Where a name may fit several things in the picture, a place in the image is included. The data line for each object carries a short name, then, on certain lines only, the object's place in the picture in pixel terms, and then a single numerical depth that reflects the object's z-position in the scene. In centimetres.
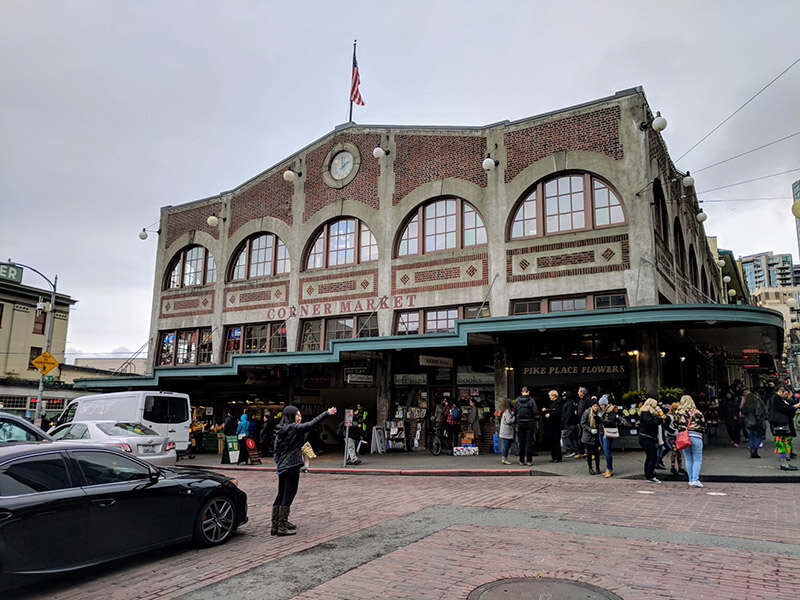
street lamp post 2300
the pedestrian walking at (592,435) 1296
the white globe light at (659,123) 1670
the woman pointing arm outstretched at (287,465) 793
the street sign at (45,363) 2129
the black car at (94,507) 567
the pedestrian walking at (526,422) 1425
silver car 1368
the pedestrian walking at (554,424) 1474
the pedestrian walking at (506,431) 1481
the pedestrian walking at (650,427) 1169
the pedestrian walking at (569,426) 1530
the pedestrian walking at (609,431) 1252
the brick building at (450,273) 1722
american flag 2392
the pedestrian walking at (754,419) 1438
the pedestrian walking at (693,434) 1133
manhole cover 521
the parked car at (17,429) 1114
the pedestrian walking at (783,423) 1273
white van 1806
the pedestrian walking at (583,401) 1433
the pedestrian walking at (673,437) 1225
